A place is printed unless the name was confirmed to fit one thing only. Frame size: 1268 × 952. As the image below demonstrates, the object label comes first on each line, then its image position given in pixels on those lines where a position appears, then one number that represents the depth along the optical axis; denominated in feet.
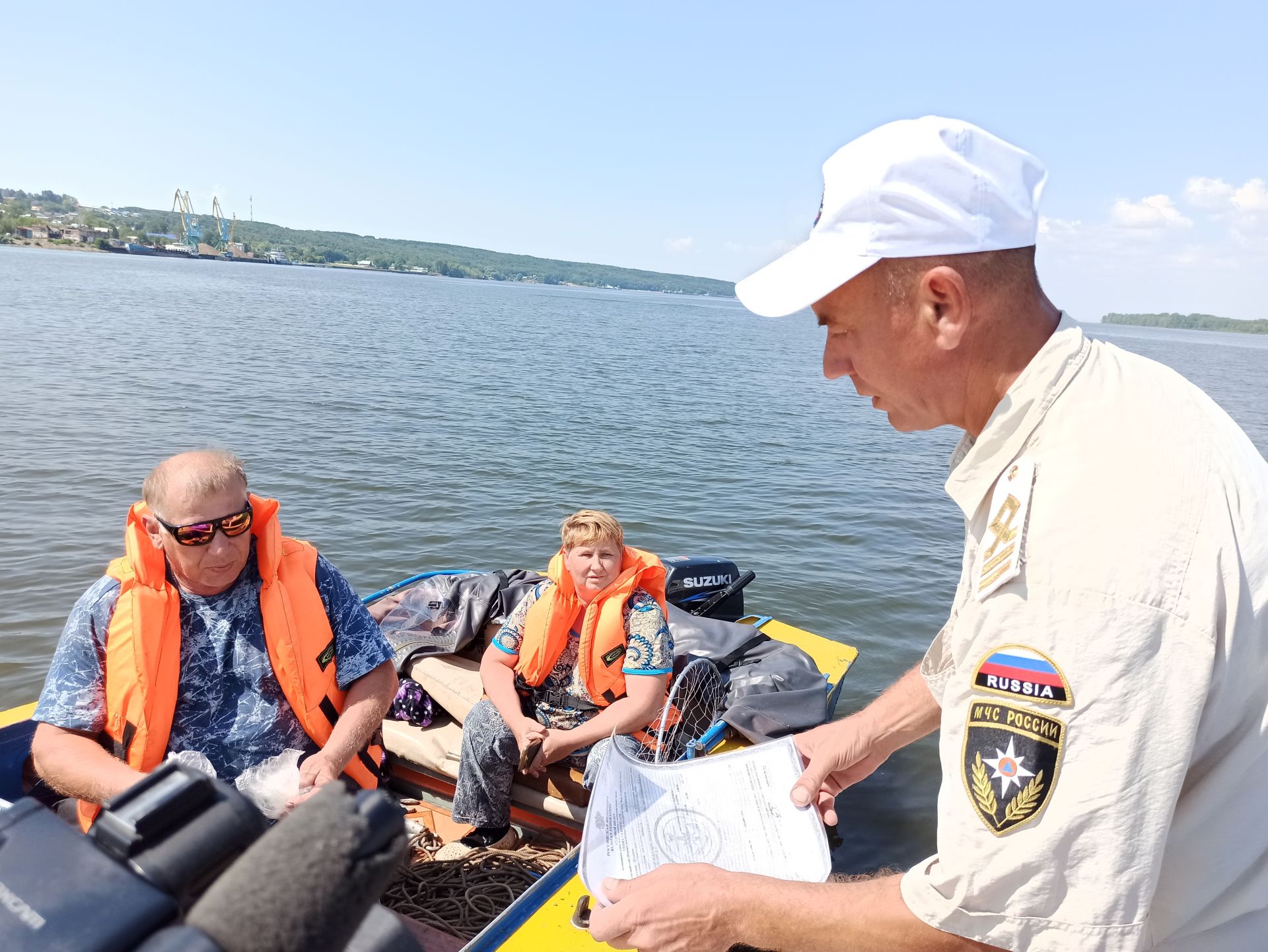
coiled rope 11.39
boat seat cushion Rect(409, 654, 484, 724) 14.82
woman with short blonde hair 12.91
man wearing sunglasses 9.53
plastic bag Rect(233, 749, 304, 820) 9.88
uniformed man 3.39
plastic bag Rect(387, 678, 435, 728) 14.88
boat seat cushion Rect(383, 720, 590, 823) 13.03
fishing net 13.26
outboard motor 19.06
